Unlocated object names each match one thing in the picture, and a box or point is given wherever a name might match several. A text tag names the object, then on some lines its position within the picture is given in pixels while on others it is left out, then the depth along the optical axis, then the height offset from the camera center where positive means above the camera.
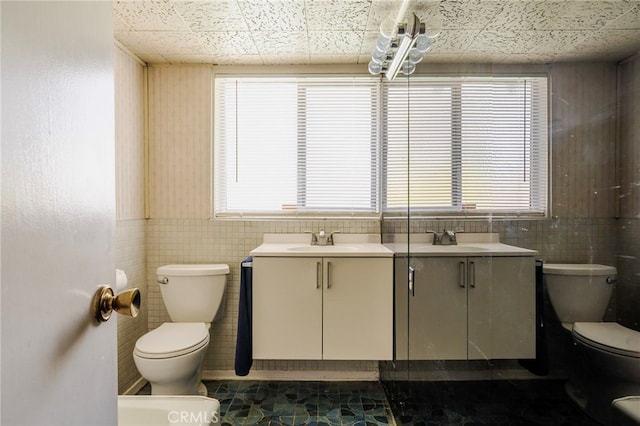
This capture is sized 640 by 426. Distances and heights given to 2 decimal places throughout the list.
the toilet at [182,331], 1.61 -0.70
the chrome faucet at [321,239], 2.16 -0.20
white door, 0.38 +0.00
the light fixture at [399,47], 1.35 +0.81
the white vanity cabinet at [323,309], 1.79 -0.57
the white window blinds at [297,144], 2.25 +0.47
